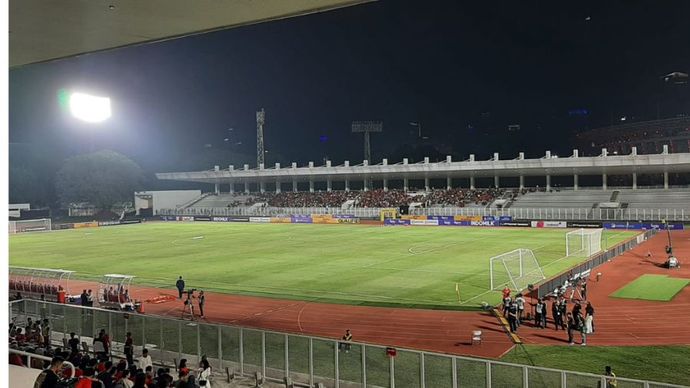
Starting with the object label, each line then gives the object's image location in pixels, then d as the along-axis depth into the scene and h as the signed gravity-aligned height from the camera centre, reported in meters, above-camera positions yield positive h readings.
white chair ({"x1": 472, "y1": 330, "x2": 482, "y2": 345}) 18.50 -4.74
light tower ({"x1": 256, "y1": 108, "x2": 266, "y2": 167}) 107.14 +12.80
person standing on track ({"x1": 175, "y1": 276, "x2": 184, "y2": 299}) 26.70 -4.12
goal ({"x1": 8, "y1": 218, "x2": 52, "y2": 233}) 74.80 -3.42
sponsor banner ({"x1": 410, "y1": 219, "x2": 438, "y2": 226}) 72.31 -3.74
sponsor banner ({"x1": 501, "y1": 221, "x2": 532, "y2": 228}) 65.95 -3.75
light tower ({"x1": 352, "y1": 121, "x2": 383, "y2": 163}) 115.69 +13.80
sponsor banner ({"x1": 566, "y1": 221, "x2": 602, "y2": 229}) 61.26 -3.73
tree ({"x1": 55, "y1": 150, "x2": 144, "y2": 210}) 97.62 +3.44
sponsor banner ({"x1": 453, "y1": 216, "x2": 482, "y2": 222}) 69.57 -3.21
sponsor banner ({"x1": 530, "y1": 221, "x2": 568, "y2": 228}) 63.50 -3.78
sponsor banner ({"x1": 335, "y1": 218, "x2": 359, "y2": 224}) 79.19 -3.62
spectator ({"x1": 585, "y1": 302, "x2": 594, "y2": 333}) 19.05 -4.06
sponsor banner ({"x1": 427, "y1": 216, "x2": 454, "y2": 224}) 71.81 -3.24
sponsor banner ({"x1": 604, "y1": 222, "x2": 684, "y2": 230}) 58.89 -3.83
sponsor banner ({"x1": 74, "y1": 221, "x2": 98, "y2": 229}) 81.25 -3.70
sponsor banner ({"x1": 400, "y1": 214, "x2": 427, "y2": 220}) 73.79 -3.15
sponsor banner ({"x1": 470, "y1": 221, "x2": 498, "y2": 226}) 68.11 -3.77
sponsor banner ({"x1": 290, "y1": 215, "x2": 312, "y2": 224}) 82.00 -3.48
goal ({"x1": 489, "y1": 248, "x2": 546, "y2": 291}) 28.75 -4.53
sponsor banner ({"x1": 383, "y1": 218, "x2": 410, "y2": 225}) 74.19 -3.67
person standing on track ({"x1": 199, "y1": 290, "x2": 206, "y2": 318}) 22.96 -4.33
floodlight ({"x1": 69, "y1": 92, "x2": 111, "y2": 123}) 63.17 +10.72
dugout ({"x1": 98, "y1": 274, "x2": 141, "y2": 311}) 23.88 -4.28
